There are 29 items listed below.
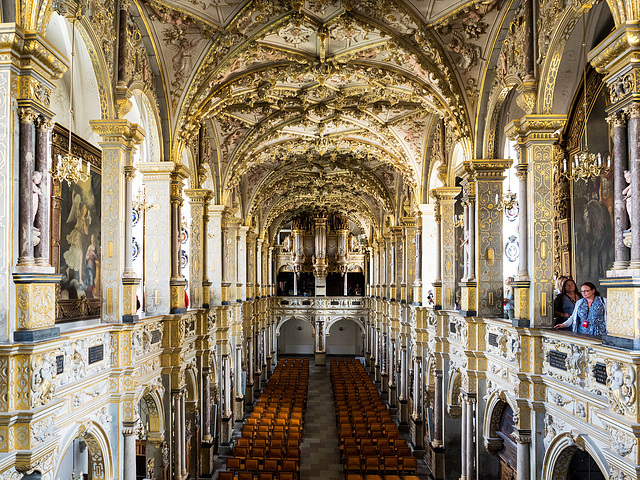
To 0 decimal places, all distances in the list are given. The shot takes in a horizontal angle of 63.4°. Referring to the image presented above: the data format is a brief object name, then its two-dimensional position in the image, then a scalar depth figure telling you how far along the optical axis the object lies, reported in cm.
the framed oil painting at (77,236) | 1019
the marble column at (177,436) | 1183
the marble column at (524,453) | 851
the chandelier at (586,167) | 678
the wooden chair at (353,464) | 1572
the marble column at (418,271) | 1770
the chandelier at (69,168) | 667
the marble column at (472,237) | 1157
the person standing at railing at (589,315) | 760
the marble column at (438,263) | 1503
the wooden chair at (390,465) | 1555
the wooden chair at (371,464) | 1555
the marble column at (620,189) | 567
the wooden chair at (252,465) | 1541
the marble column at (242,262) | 2433
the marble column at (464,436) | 1170
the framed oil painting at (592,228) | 1043
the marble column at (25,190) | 580
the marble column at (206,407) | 1526
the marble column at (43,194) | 600
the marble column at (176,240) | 1191
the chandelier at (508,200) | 884
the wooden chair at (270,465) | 1538
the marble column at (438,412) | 1484
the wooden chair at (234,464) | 1548
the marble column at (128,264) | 906
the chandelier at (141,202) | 1015
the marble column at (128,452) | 873
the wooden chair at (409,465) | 1547
